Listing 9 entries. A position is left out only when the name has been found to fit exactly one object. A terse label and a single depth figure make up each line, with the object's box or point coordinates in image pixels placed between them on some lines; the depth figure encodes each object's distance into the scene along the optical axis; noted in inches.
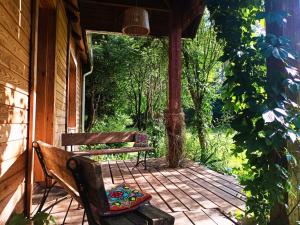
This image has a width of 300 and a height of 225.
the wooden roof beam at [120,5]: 163.1
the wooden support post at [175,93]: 148.2
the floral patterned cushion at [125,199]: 42.5
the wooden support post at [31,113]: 70.5
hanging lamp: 120.7
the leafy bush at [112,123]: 318.1
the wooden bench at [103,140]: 127.5
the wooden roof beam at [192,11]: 138.1
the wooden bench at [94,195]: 34.4
